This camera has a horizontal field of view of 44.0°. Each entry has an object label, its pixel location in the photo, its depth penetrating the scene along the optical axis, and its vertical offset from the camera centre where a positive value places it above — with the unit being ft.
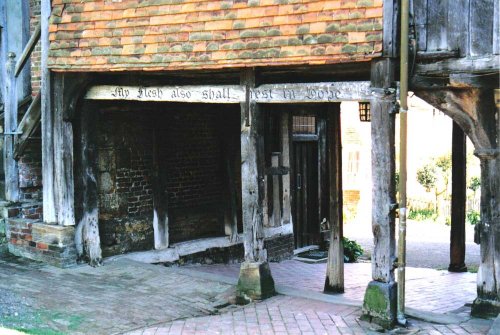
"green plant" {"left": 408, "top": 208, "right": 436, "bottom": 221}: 63.93 -5.74
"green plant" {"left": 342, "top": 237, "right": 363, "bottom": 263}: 42.37 -6.32
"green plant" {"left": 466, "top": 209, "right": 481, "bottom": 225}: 58.08 -5.54
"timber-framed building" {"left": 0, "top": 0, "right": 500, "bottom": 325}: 21.26 +2.09
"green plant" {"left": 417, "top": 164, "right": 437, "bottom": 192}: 72.69 -2.13
